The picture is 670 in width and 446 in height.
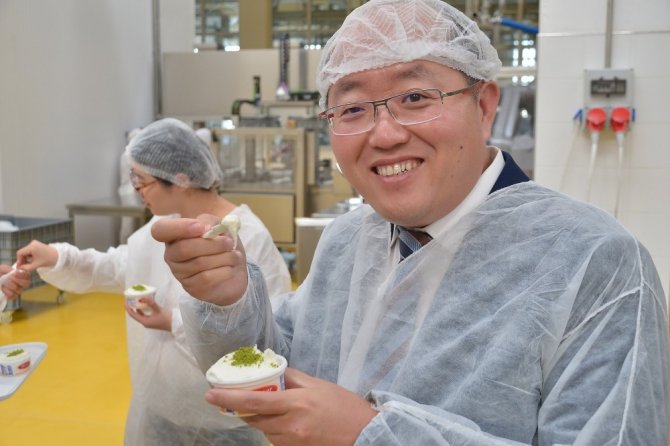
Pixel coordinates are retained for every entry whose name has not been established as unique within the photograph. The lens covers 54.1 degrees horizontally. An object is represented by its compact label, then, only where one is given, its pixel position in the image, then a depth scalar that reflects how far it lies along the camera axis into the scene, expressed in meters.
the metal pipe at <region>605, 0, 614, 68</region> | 2.63
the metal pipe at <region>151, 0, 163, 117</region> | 6.29
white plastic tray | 1.41
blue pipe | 3.90
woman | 1.77
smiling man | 0.83
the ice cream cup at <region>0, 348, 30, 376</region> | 1.46
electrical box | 2.62
